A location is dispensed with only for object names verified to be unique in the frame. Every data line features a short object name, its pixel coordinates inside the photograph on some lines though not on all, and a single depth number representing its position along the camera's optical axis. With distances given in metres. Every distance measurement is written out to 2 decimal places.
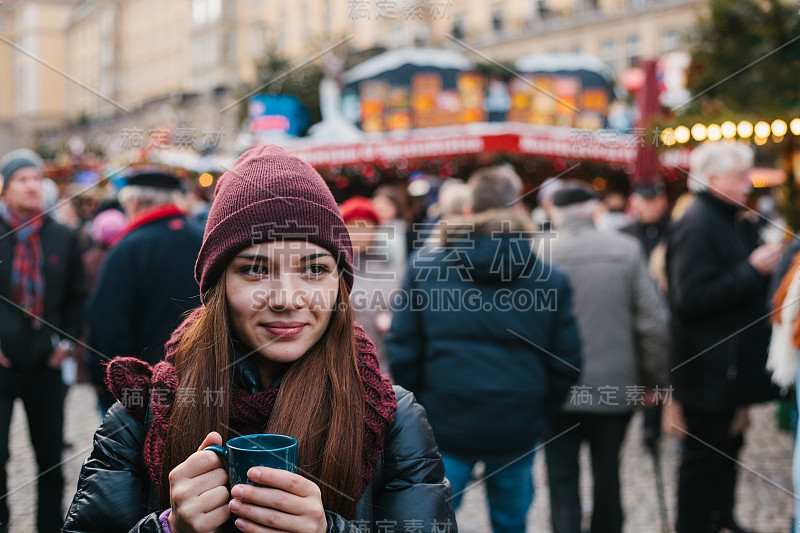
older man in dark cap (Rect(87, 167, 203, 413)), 2.84
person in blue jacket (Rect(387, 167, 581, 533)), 2.61
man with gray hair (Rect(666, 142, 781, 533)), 3.19
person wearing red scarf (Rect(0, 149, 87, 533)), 3.12
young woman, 1.22
